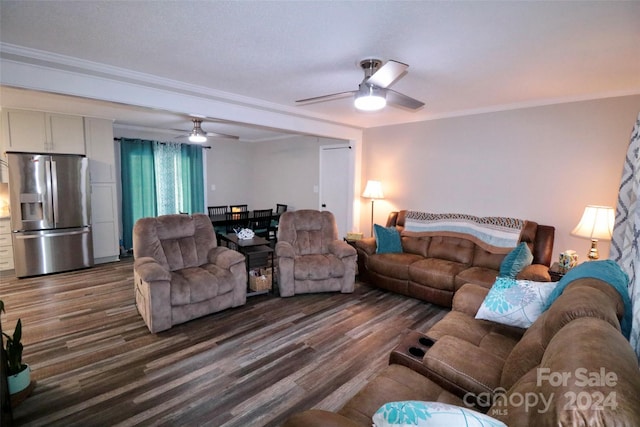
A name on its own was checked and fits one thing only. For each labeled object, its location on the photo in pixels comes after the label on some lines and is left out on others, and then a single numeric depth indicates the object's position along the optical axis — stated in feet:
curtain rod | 21.97
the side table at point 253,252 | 12.31
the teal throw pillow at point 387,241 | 13.70
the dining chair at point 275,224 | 19.16
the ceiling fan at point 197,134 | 15.01
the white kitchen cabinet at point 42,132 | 13.58
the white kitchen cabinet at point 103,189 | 15.67
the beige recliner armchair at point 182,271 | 9.30
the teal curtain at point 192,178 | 20.88
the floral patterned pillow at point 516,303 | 6.01
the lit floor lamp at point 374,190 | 15.90
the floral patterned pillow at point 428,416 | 2.56
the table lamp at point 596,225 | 8.82
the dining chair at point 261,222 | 17.84
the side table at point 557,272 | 9.45
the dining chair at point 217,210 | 19.72
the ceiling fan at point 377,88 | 6.84
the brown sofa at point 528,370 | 2.33
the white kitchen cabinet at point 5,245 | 13.97
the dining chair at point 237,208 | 20.07
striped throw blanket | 11.50
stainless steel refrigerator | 13.44
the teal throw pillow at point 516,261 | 10.33
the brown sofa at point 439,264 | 10.94
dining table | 17.10
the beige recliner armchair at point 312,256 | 12.25
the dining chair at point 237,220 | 17.31
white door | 17.92
